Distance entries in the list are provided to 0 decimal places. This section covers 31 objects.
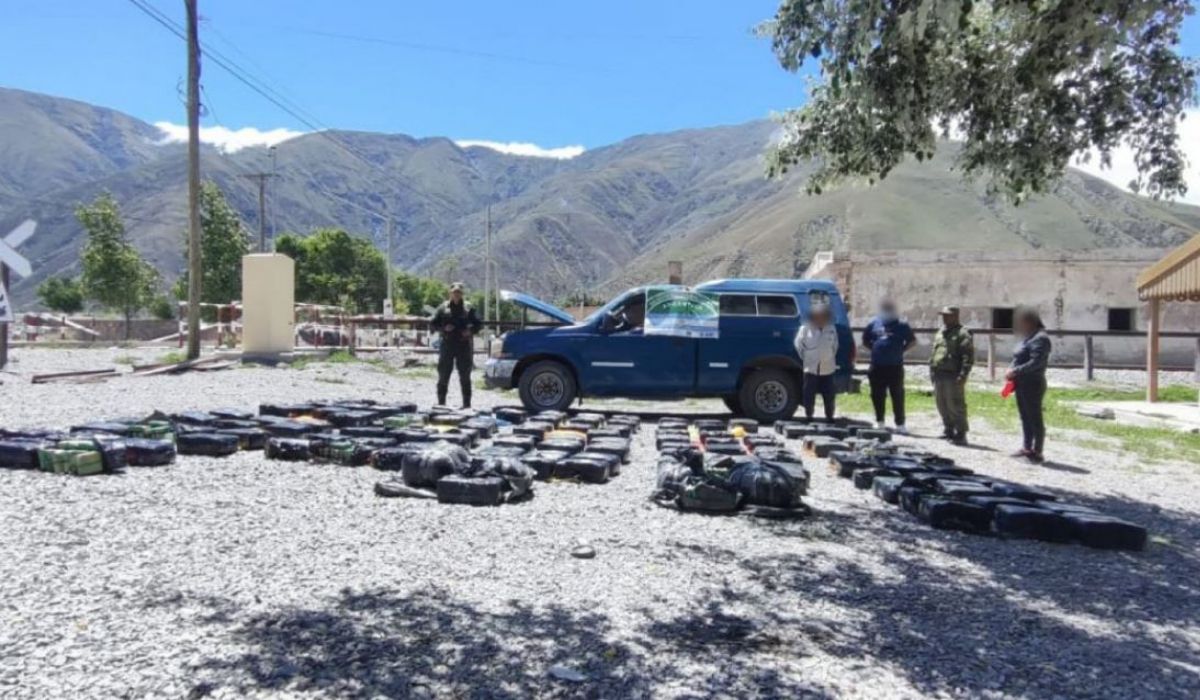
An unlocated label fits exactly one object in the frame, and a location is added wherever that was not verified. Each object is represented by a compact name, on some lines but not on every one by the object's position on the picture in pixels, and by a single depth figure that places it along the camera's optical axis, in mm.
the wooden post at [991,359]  22641
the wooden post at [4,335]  16859
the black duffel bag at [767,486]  6508
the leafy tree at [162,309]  73062
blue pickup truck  12852
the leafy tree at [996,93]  5858
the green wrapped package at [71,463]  6828
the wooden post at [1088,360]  22203
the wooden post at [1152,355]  16938
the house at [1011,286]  32688
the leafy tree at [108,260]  47562
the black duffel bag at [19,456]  7070
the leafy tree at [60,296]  85562
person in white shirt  11945
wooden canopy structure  15367
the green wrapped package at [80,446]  6992
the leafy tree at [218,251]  58406
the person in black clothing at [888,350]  11680
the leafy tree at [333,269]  76625
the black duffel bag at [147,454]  7391
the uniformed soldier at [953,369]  10898
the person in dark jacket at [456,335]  12398
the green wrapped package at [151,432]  8344
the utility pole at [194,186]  20281
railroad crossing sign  16562
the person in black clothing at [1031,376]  9625
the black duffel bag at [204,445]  8055
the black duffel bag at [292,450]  8086
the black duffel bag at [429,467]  6801
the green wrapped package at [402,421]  9909
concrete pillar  19734
